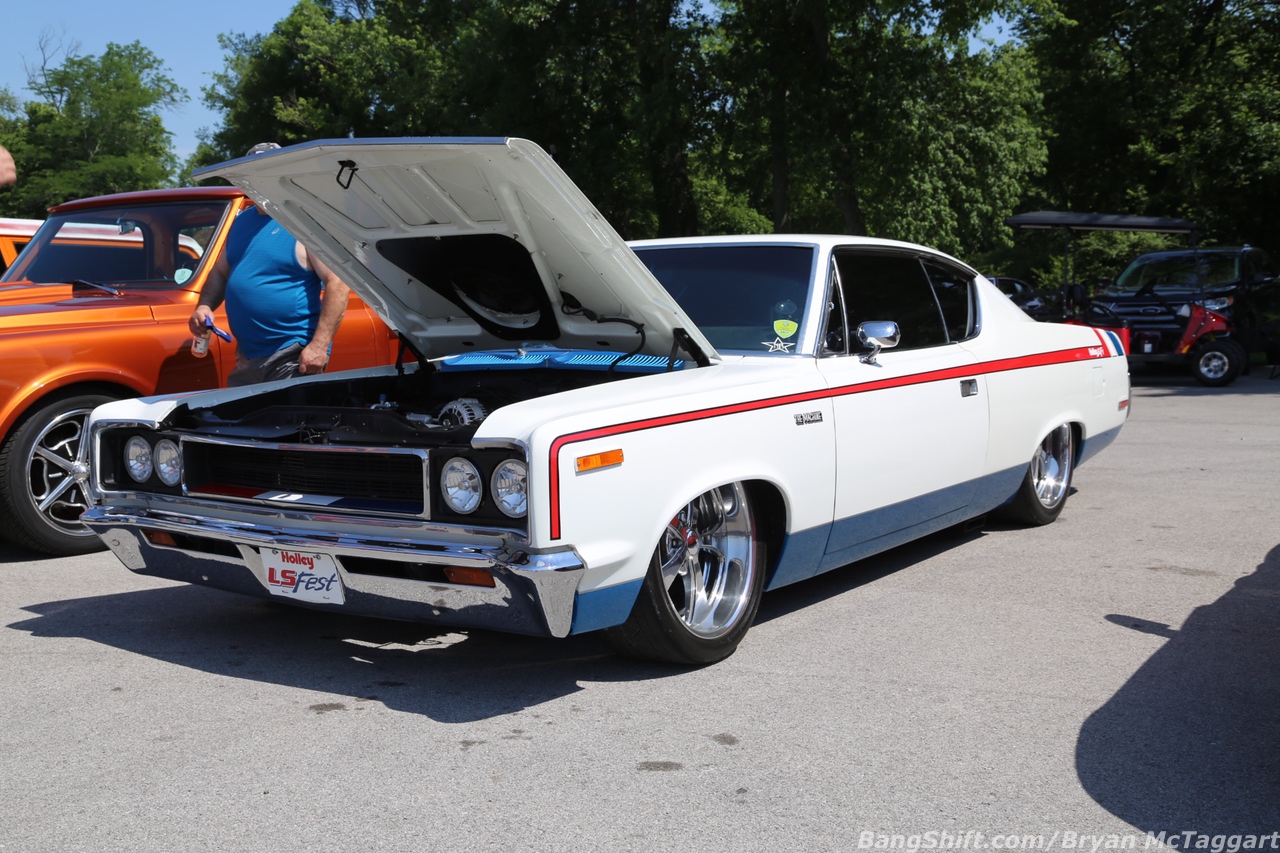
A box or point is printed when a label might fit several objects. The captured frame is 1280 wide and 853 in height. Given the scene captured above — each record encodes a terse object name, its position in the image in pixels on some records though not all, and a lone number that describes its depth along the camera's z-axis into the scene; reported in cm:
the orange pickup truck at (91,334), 578
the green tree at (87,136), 4891
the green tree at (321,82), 3809
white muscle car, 355
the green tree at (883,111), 2164
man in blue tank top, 588
